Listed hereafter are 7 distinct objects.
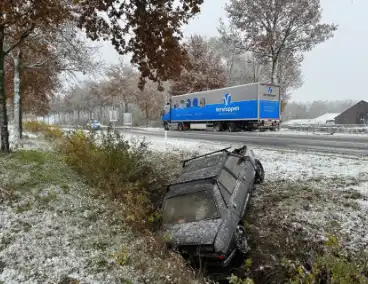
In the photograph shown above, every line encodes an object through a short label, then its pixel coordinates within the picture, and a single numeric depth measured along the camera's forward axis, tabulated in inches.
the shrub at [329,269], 146.5
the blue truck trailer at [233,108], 851.4
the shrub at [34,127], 974.4
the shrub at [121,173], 246.8
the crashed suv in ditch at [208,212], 182.1
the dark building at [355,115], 1701.5
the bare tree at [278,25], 927.0
